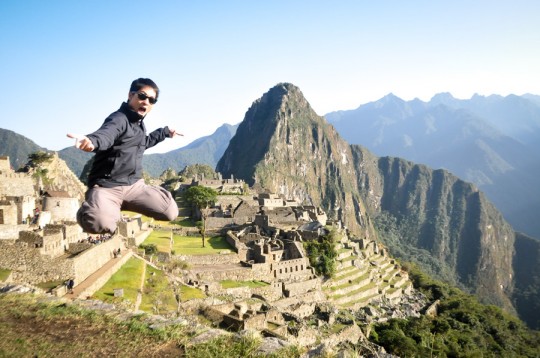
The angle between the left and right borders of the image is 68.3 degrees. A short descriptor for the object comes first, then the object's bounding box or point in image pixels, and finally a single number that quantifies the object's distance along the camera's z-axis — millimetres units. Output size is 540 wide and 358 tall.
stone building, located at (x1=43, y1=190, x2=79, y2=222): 24000
